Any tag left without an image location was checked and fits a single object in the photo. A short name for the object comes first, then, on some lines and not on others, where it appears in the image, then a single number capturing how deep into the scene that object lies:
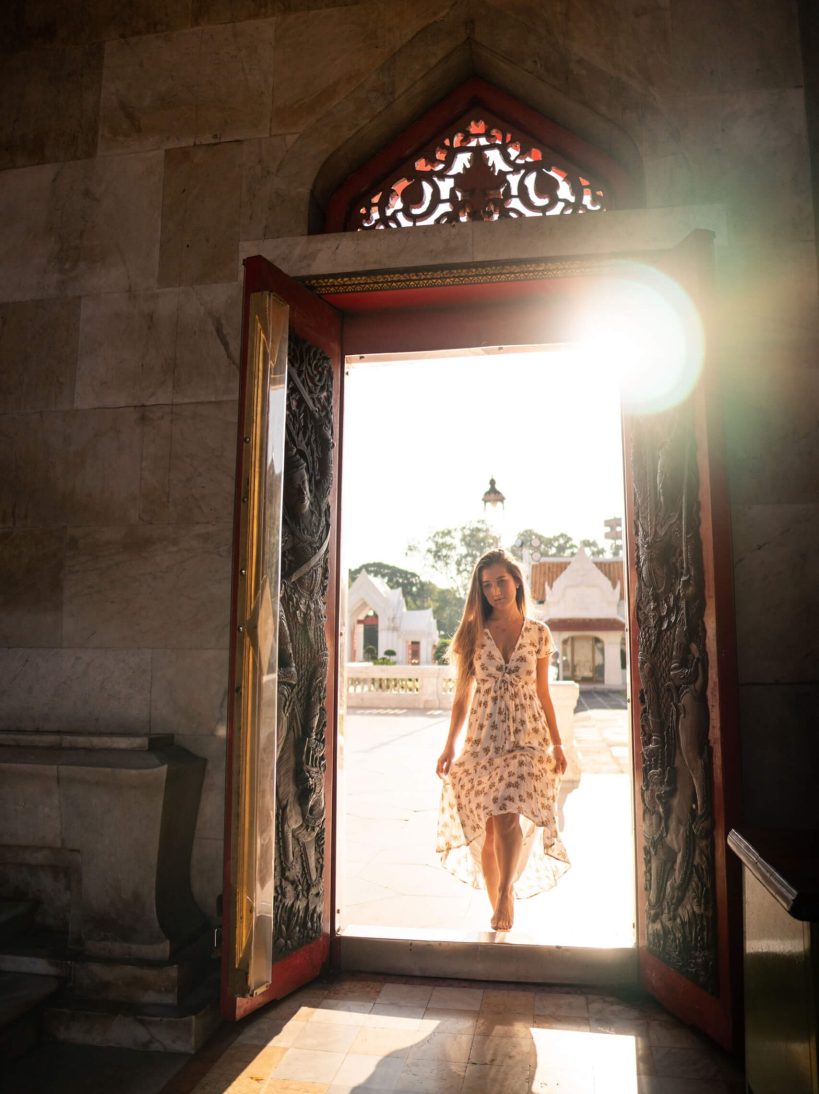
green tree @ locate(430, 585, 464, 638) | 45.16
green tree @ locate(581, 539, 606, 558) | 51.66
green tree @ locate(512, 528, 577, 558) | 51.59
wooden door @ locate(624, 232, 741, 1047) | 2.64
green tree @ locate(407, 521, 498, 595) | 44.19
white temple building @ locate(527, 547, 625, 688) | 24.66
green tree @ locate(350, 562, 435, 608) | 46.84
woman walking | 3.62
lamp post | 10.07
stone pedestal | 2.79
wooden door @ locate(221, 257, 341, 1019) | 2.72
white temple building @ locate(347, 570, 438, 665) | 30.50
